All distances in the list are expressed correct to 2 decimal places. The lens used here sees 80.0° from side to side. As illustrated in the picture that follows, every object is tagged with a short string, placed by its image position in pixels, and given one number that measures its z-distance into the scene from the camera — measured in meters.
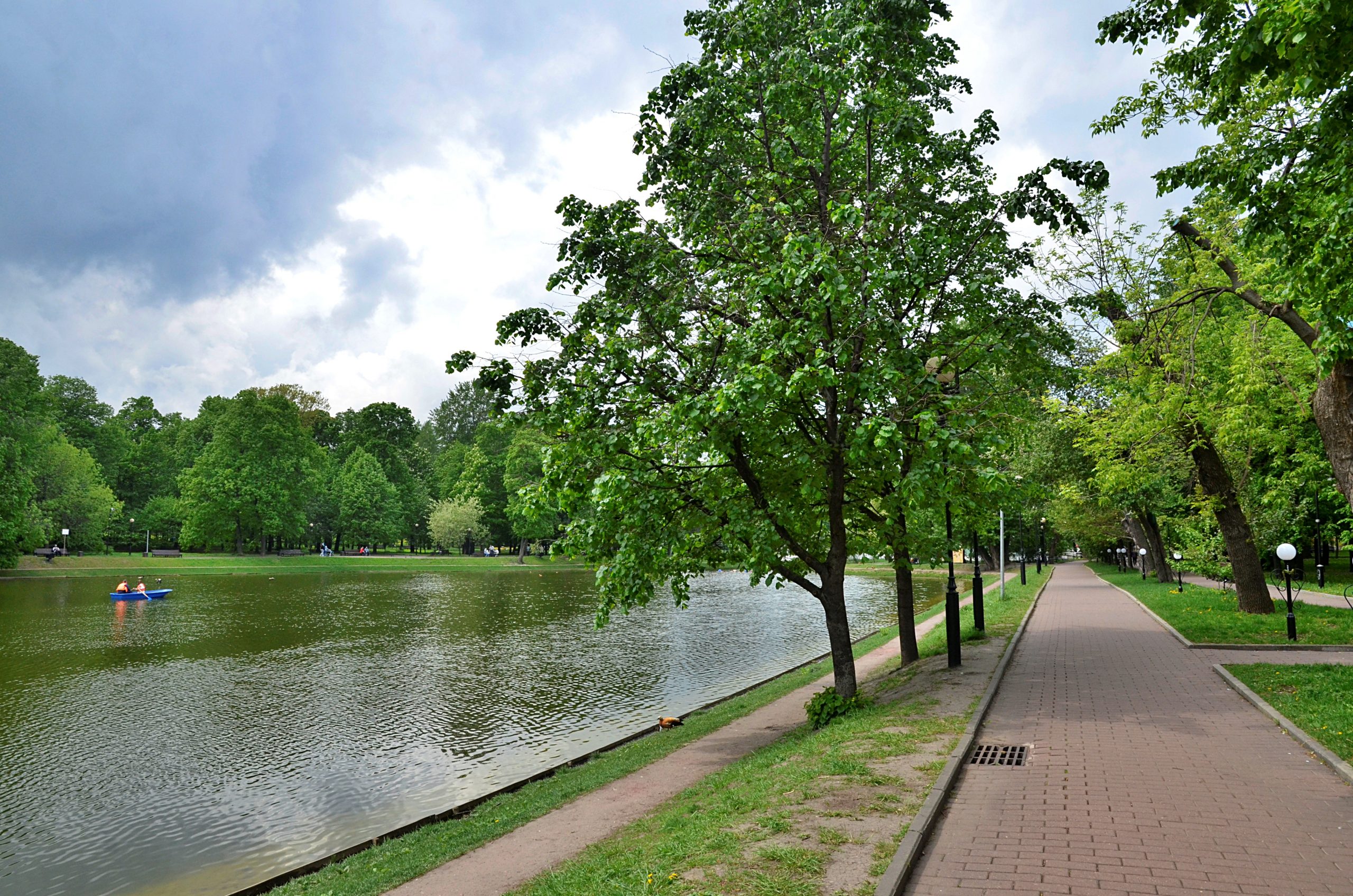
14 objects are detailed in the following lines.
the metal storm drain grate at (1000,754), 8.49
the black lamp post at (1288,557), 15.28
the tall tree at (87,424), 72.50
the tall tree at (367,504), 74.75
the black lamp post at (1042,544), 59.03
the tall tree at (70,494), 55.88
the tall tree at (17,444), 45.31
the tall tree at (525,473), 58.09
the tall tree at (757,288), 10.34
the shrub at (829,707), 11.55
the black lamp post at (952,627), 14.61
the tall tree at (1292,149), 6.46
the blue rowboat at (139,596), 36.78
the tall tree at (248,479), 62.59
